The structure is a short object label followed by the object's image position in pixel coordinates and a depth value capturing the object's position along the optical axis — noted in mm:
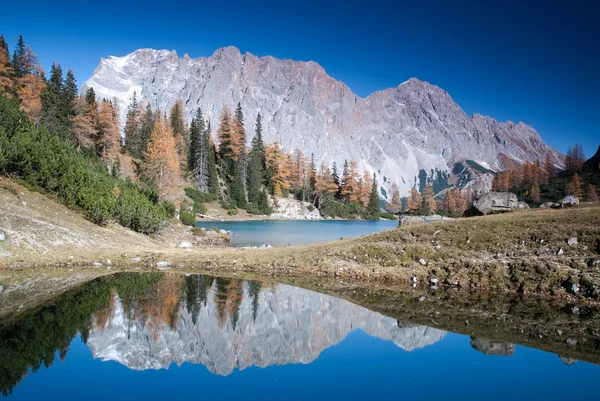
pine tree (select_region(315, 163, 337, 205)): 116688
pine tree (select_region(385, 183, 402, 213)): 178125
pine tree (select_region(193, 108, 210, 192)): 86312
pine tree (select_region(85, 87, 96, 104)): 78000
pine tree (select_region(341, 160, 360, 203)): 129500
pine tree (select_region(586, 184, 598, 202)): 117412
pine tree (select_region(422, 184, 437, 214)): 141775
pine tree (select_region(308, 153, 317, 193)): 119688
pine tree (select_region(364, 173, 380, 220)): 125431
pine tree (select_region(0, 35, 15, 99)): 52494
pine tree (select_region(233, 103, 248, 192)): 96500
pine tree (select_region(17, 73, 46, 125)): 54531
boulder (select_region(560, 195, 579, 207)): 28781
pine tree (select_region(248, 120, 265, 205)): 94938
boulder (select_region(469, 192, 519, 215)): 33656
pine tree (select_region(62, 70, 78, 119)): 65625
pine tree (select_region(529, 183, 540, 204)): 137375
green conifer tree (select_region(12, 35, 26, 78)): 65281
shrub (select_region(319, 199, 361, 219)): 112675
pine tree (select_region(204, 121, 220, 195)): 87250
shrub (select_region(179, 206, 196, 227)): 48406
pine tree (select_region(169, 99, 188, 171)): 85750
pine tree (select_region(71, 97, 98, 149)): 62750
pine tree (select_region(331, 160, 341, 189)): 132650
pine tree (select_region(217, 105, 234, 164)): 97875
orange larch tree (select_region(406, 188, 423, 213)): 148962
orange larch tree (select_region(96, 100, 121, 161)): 70188
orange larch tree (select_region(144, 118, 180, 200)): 51375
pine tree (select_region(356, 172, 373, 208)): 131625
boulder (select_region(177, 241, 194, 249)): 32631
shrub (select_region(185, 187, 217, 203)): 78675
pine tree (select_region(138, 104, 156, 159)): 80938
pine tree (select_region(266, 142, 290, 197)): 105100
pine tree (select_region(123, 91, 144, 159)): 81375
